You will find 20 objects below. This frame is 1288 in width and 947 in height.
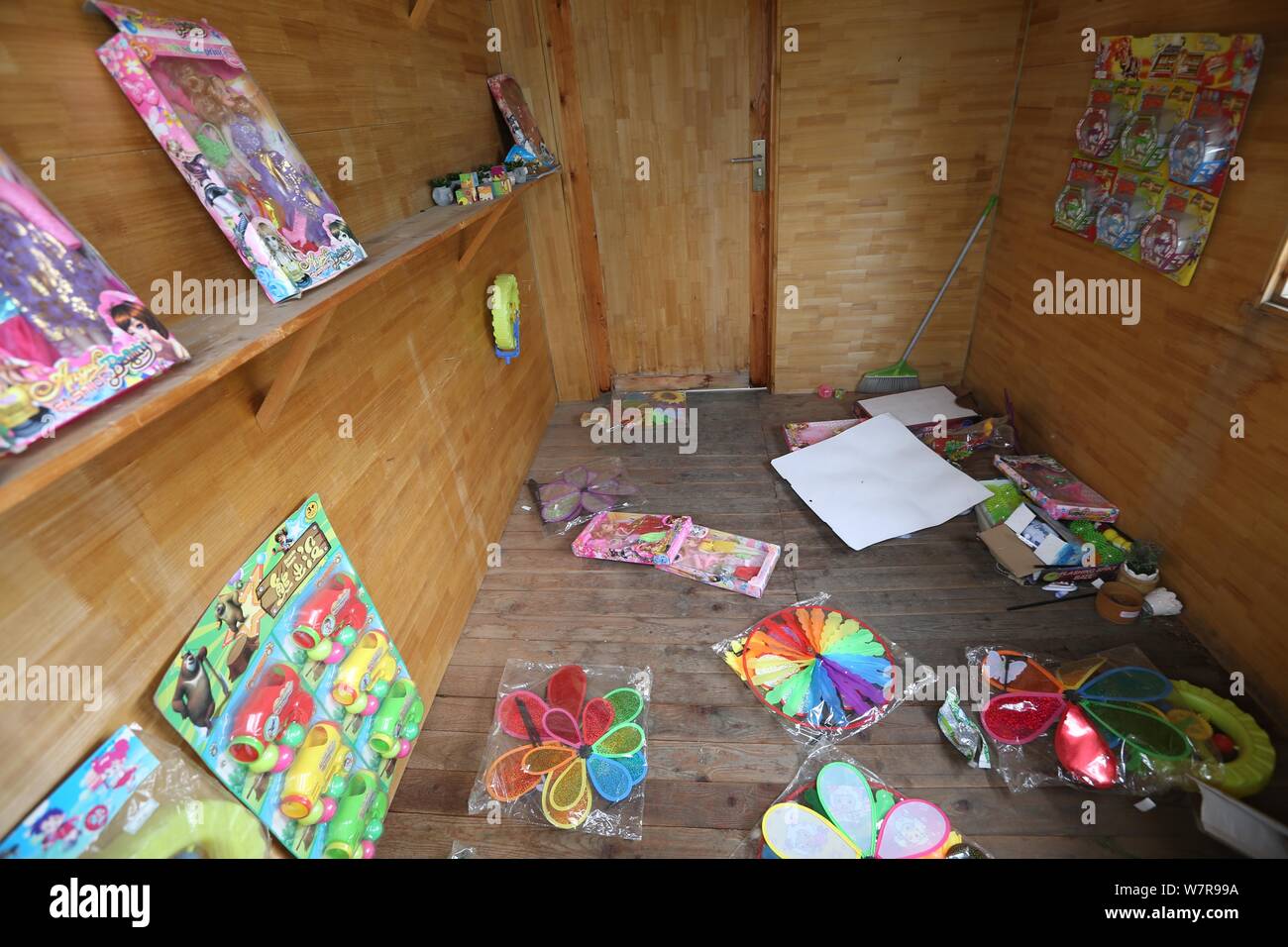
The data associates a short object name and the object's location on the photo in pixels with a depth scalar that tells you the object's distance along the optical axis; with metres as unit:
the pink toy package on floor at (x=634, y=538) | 2.35
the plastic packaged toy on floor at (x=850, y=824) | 1.42
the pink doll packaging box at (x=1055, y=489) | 2.14
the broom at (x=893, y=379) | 3.28
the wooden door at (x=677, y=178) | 2.78
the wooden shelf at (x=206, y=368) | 0.65
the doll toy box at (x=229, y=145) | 0.97
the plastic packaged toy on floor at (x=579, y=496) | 2.62
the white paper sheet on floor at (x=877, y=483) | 2.39
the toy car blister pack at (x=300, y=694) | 1.10
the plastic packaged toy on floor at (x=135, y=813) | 0.83
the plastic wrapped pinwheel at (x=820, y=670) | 1.72
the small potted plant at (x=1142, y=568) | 1.91
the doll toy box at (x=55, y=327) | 0.68
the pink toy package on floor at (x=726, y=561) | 2.19
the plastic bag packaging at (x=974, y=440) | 2.73
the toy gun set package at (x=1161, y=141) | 1.65
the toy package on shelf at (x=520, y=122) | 2.56
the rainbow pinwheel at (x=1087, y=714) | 1.52
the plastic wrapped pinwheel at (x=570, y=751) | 1.57
